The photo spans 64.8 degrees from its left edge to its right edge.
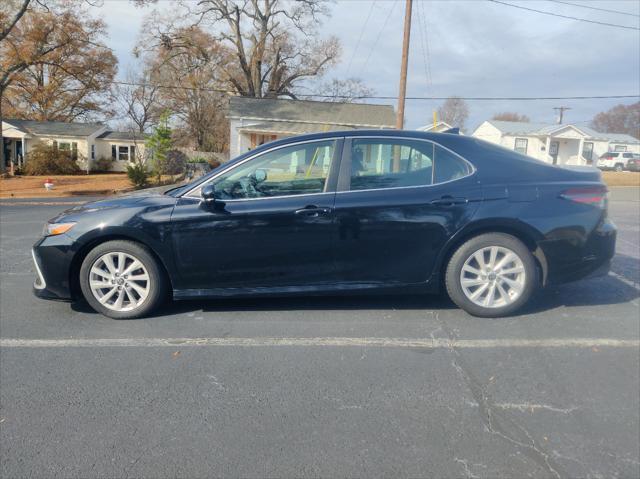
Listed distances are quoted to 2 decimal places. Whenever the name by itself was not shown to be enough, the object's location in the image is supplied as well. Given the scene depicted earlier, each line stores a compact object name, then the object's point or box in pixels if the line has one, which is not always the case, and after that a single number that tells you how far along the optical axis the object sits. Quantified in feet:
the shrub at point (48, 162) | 120.88
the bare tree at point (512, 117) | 271.74
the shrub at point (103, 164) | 136.98
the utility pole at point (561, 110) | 203.62
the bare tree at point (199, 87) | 136.36
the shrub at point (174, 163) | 104.47
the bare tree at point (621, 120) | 272.10
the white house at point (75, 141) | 131.13
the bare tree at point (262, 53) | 133.59
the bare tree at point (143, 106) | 158.91
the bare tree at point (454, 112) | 212.02
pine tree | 91.04
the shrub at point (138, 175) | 83.05
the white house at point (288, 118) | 91.30
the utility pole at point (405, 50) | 61.98
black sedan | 14.32
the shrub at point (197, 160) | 105.09
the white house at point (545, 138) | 151.94
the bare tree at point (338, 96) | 146.30
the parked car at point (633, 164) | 159.33
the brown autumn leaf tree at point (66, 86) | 126.58
